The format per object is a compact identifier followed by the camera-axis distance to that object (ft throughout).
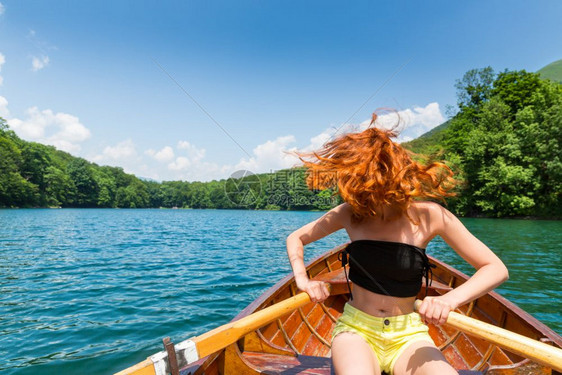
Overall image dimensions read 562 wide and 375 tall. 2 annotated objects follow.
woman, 5.70
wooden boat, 8.32
